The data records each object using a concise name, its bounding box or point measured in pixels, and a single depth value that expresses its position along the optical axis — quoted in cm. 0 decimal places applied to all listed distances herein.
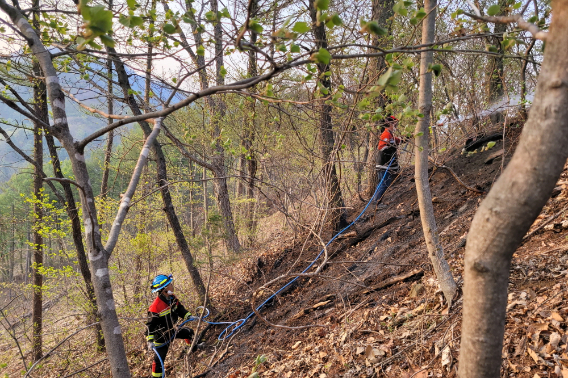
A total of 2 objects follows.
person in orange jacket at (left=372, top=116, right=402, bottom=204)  690
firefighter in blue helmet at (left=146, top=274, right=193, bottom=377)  500
